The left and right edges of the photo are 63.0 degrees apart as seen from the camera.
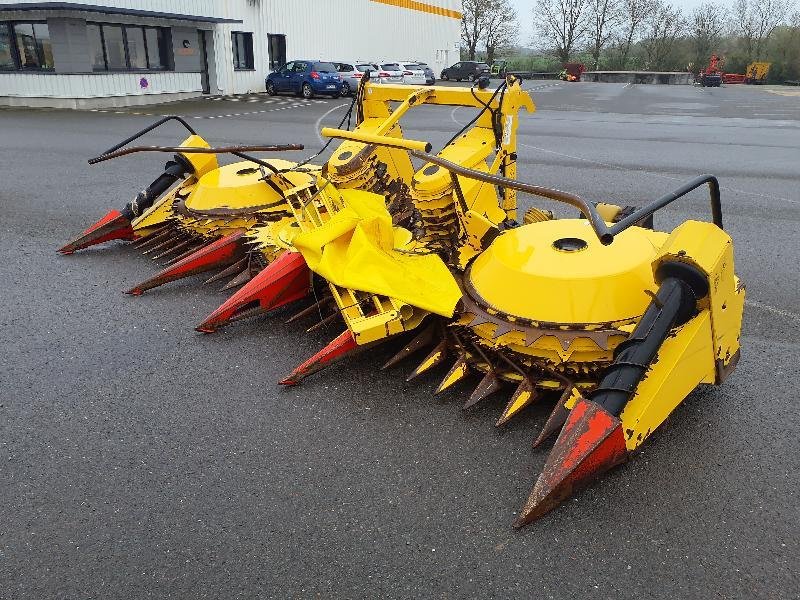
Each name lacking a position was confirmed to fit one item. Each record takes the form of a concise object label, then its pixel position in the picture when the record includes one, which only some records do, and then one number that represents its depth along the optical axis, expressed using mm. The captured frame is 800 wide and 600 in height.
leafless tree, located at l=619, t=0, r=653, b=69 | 63625
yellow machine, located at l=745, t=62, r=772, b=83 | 48156
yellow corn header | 2896
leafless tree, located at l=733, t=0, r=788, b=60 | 60625
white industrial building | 20125
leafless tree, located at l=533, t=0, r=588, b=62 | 65562
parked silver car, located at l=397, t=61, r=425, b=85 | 30188
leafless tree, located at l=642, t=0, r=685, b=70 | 58438
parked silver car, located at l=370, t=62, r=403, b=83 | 28761
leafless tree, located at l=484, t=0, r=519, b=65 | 60875
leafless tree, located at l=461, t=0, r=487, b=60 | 61000
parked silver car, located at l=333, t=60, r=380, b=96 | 26469
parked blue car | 26031
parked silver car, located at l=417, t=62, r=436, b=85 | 31128
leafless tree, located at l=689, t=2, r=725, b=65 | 56719
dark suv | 40250
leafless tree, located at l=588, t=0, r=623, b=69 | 65312
